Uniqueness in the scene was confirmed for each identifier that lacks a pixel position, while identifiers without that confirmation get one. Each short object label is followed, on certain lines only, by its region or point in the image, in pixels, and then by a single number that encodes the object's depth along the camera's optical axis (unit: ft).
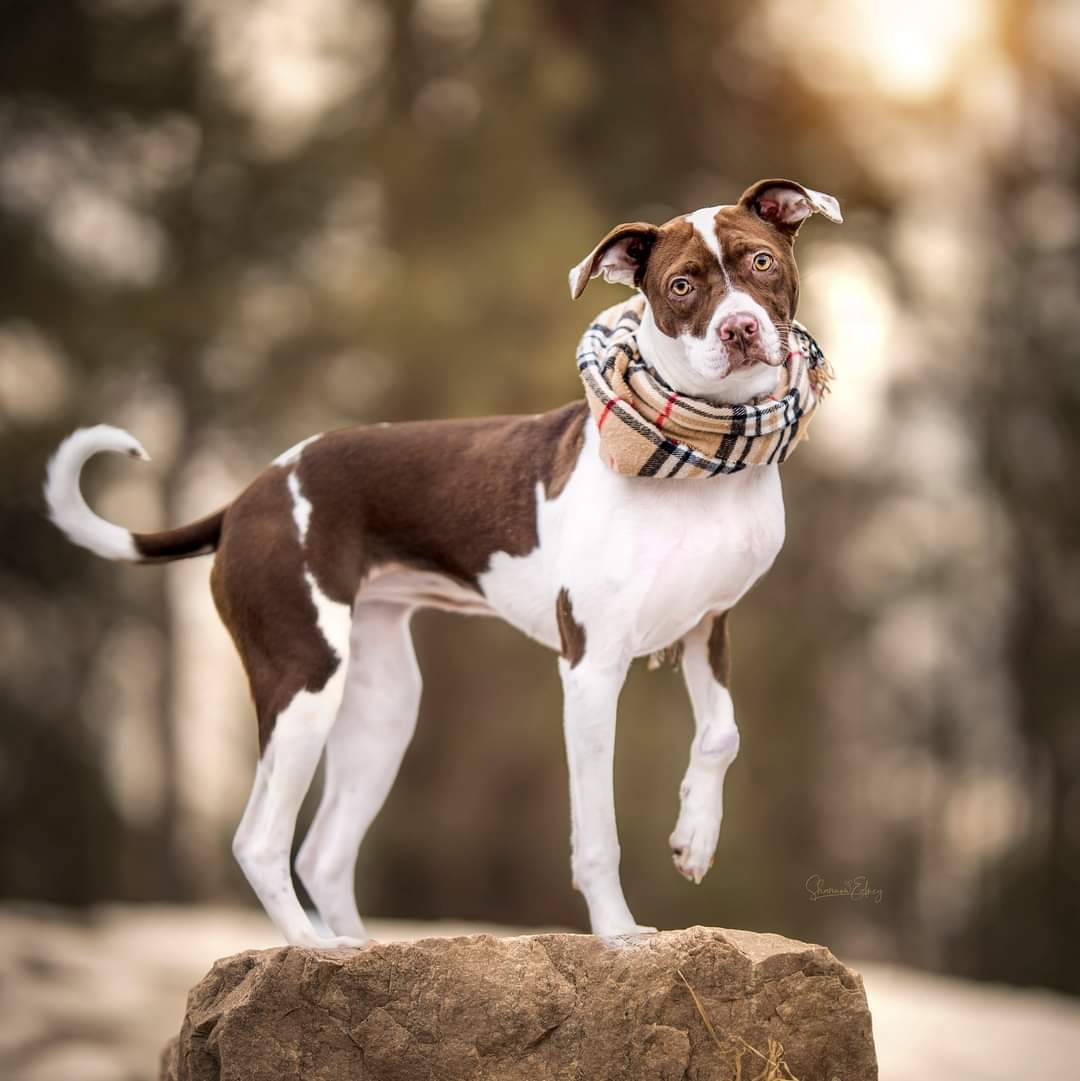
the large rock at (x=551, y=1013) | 16.12
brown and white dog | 15.61
